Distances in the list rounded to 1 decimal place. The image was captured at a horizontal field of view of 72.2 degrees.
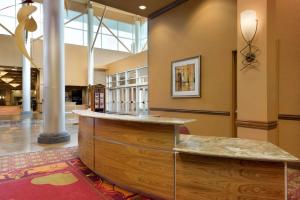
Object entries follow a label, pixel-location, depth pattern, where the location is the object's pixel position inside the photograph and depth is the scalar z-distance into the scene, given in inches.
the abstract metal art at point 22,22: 115.3
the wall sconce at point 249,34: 114.1
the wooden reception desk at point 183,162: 68.1
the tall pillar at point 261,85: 111.0
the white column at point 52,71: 211.9
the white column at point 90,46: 537.0
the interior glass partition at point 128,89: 504.7
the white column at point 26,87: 515.5
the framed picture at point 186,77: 179.6
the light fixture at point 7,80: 695.7
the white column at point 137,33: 676.7
